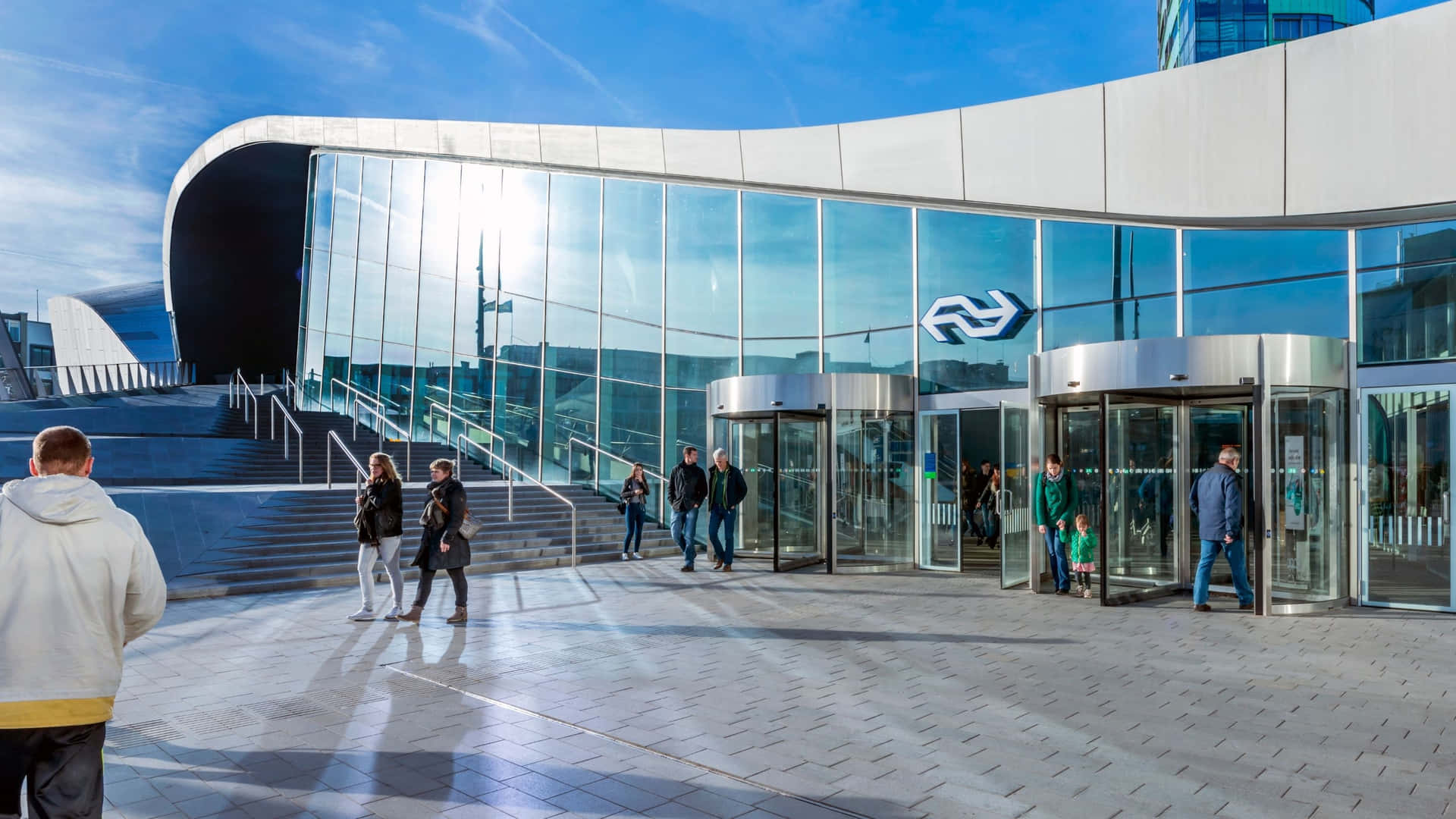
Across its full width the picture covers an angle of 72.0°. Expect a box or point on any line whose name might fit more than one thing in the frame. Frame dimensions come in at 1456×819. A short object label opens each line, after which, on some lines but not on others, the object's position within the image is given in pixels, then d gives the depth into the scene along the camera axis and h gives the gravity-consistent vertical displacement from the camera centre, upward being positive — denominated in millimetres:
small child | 10953 -1085
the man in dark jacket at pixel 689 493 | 13586 -621
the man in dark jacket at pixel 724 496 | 13688 -646
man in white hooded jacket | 3010 -607
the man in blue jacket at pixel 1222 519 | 9727 -620
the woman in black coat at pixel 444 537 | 8891 -824
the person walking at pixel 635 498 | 14781 -757
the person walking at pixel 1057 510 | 10953 -616
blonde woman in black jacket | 8891 -691
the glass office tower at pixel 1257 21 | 63844 +28016
